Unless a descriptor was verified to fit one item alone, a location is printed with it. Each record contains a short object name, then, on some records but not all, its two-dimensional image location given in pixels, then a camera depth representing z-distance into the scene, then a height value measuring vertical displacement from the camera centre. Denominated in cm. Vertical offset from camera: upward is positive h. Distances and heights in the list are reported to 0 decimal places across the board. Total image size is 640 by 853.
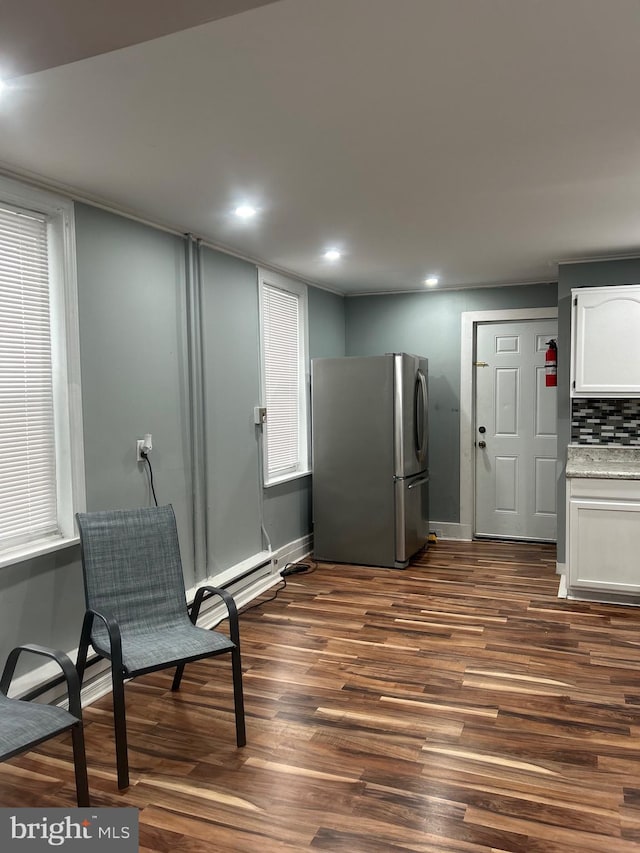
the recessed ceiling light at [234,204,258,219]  326 +97
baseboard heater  268 -117
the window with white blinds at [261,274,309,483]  484 +18
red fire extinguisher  496 +23
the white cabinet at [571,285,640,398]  421 +34
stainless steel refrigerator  497 -48
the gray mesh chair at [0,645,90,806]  189 -99
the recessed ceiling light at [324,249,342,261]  433 +97
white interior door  562 -35
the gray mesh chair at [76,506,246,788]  249 -87
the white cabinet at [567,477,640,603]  406 -91
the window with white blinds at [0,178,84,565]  272 +11
